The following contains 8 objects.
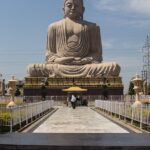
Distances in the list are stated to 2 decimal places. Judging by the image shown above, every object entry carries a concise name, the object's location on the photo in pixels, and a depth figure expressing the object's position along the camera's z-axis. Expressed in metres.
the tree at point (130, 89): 66.62
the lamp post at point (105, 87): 40.23
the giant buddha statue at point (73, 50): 44.59
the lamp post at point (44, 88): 39.66
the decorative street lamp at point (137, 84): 24.91
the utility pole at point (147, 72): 75.75
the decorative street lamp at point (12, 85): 26.18
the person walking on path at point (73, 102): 30.88
